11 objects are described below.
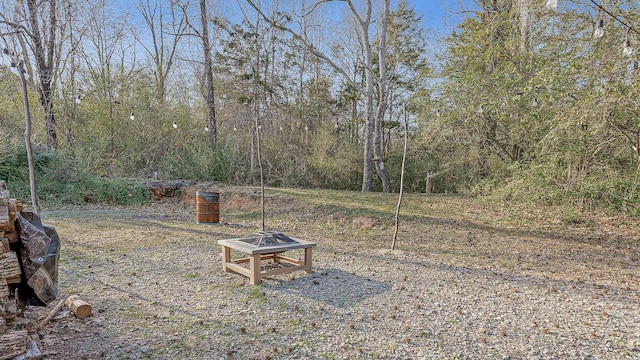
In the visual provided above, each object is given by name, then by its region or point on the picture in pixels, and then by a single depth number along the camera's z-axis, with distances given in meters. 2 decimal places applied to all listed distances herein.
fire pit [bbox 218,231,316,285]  3.65
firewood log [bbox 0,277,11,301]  2.39
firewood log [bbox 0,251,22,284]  2.48
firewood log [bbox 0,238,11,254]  2.54
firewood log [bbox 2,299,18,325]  2.35
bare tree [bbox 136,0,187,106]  13.76
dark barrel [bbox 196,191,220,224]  7.02
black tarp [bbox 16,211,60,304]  2.73
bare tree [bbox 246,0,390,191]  10.38
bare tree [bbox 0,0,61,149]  8.64
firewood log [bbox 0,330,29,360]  2.00
